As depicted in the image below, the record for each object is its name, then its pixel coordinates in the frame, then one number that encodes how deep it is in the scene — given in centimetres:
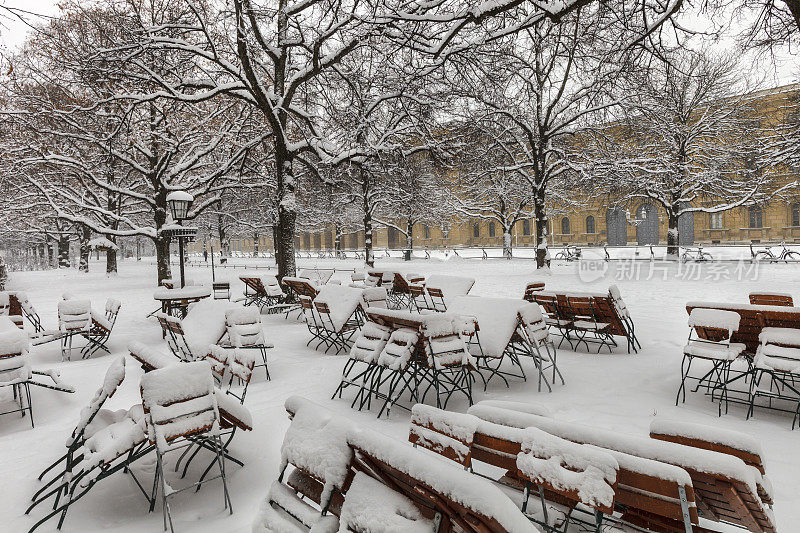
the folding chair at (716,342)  493
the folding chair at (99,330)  806
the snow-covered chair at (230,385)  336
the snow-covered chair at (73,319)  780
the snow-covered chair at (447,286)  986
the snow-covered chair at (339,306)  730
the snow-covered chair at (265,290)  1195
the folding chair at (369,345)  537
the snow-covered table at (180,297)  934
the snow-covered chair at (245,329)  643
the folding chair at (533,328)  576
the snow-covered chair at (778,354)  453
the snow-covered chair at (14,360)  484
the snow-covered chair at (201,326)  613
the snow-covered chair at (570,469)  173
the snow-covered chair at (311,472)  191
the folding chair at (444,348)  502
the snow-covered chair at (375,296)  788
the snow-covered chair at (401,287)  1227
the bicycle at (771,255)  2241
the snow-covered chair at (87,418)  326
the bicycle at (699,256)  2384
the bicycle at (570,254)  2831
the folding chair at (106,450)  290
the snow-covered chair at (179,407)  296
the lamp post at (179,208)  1112
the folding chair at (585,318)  727
